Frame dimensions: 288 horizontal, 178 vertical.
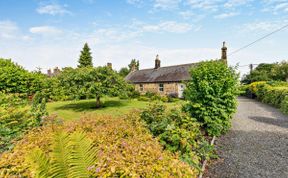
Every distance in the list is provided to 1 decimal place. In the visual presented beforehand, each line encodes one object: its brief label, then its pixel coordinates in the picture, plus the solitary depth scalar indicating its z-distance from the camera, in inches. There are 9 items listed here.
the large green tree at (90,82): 557.3
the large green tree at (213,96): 272.7
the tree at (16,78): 588.6
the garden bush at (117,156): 86.5
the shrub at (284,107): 428.8
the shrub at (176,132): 171.6
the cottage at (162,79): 932.3
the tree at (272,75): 1200.8
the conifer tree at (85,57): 1713.8
